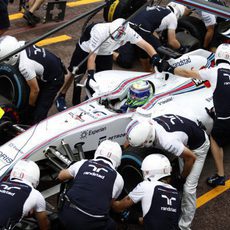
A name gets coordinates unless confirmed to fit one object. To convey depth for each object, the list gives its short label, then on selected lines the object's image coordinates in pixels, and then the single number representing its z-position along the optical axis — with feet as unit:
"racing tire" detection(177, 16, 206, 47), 30.12
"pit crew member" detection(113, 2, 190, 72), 27.89
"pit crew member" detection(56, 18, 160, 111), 23.34
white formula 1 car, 18.61
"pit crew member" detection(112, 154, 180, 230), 15.08
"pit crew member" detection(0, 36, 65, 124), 21.20
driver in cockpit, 20.15
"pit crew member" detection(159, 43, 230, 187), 19.63
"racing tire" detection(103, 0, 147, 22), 28.84
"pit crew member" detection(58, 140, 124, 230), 14.93
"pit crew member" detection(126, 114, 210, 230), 17.37
